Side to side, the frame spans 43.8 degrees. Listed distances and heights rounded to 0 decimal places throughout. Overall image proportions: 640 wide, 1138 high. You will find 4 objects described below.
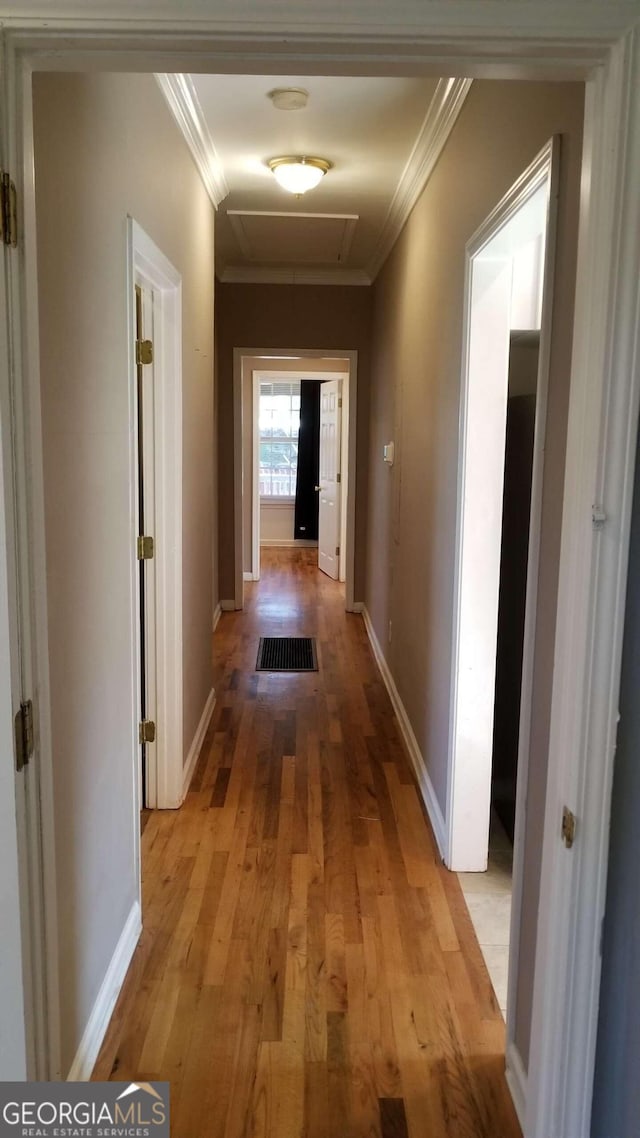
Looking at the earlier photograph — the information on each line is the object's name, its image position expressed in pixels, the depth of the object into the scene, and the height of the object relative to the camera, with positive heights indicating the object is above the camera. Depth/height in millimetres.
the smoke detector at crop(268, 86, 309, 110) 2836 +1304
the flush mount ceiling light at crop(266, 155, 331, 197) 3576 +1300
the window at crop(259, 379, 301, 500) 10297 +298
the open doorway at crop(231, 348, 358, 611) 6562 +17
